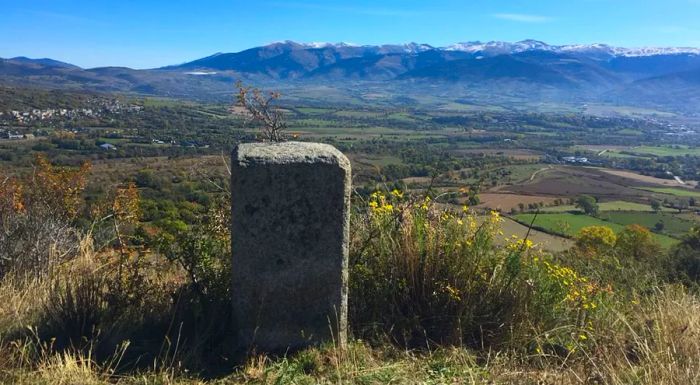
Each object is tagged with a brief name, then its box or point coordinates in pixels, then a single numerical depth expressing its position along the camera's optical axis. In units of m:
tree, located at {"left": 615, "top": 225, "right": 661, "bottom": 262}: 17.81
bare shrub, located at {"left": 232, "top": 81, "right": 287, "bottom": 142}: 4.69
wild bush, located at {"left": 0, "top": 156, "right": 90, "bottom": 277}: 4.43
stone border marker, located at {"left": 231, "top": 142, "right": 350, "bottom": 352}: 3.11
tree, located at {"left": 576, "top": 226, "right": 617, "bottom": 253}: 19.67
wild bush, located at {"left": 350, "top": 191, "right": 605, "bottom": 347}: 3.53
